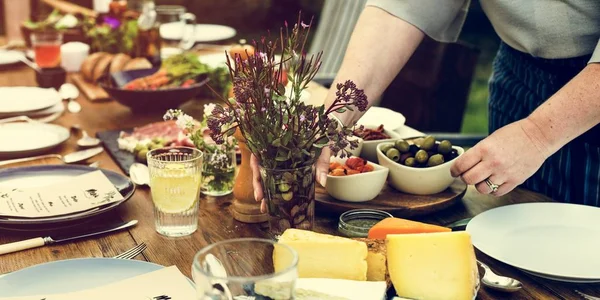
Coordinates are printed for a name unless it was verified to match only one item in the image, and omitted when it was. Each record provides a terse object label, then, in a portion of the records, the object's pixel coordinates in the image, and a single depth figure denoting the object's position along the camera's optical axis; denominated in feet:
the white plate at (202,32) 10.17
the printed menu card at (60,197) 4.77
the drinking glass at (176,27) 9.61
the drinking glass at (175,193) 4.66
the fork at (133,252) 4.29
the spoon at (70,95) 7.75
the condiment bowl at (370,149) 5.77
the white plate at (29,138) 6.30
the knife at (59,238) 4.38
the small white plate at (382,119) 6.52
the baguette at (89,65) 8.77
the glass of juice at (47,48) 8.44
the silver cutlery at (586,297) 3.86
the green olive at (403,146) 5.34
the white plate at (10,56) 9.61
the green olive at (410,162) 5.22
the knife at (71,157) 6.12
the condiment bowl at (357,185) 4.95
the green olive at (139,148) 6.01
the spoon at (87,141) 6.54
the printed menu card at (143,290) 3.71
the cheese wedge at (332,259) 3.67
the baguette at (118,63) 8.63
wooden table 4.04
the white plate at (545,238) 4.09
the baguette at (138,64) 8.78
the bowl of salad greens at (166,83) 7.44
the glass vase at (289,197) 4.26
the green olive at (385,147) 5.48
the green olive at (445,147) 5.30
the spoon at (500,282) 3.91
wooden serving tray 4.94
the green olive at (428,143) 5.34
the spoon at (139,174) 5.57
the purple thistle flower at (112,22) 9.44
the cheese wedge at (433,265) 3.56
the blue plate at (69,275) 3.84
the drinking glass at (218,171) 5.31
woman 4.76
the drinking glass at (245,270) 2.68
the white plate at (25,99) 7.48
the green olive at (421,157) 5.23
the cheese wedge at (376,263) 3.75
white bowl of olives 5.14
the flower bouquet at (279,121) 4.10
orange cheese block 3.99
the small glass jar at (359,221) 4.54
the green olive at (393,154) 5.31
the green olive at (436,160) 5.18
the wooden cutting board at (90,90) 8.17
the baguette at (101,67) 8.66
